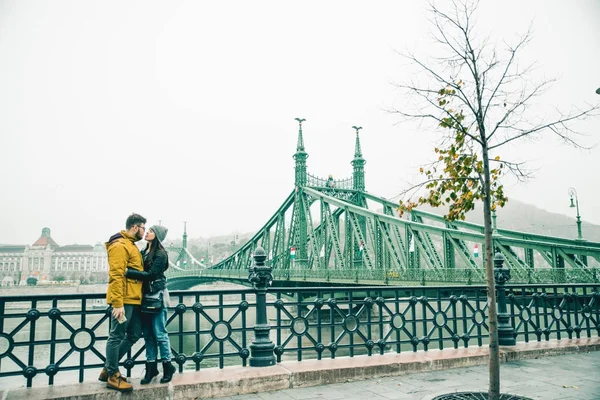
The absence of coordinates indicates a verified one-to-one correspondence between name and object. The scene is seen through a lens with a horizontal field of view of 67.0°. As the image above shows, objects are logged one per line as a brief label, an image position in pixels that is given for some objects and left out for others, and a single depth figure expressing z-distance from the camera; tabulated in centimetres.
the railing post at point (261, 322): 540
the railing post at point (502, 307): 668
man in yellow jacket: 426
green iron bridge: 1645
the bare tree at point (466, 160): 452
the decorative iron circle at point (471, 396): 429
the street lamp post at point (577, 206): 1922
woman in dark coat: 457
